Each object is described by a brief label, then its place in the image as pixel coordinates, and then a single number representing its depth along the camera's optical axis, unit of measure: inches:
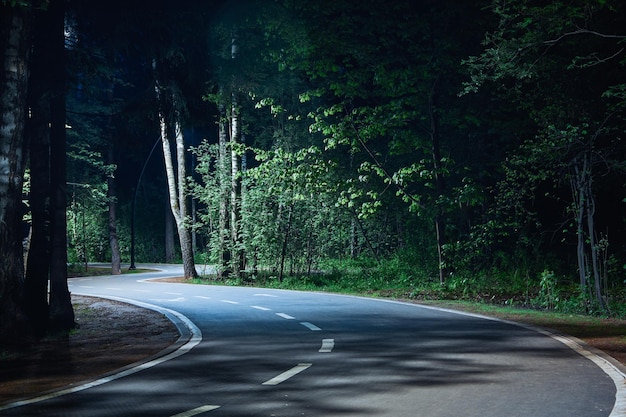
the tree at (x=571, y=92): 605.6
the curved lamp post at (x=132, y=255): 1900.8
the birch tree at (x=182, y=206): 1326.3
